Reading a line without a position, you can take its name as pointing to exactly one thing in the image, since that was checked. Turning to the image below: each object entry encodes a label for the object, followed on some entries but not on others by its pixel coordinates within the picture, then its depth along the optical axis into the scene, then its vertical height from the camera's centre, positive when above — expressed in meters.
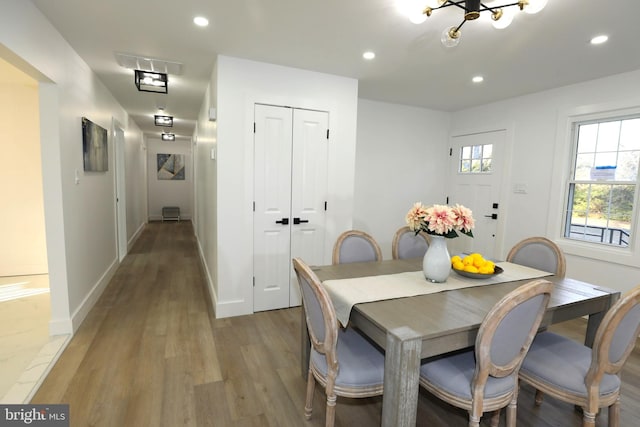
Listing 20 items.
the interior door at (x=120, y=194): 4.94 -0.28
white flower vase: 1.96 -0.44
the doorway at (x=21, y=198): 3.74 -0.31
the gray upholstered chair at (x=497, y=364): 1.34 -0.77
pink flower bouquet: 1.88 -0.20
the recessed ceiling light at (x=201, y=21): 2.26 +1.10
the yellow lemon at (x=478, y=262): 2.07 -0.47
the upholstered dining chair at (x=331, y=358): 1.54 -0.89
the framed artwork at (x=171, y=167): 9.39 +0.31
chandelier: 1.68 +0.94
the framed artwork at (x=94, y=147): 3.18 +0.30
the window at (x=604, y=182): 3.16 +0.09
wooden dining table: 1.35 -0.61
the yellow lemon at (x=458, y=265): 2.10 -0.51
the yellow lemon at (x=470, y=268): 2.03 -0.51
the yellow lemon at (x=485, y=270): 2.02 -0.51
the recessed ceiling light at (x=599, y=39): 2.39 +1.11
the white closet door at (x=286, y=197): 3.21 -0.15
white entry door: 4.31 +0.07
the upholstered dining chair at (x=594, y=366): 1.42 -0.87
